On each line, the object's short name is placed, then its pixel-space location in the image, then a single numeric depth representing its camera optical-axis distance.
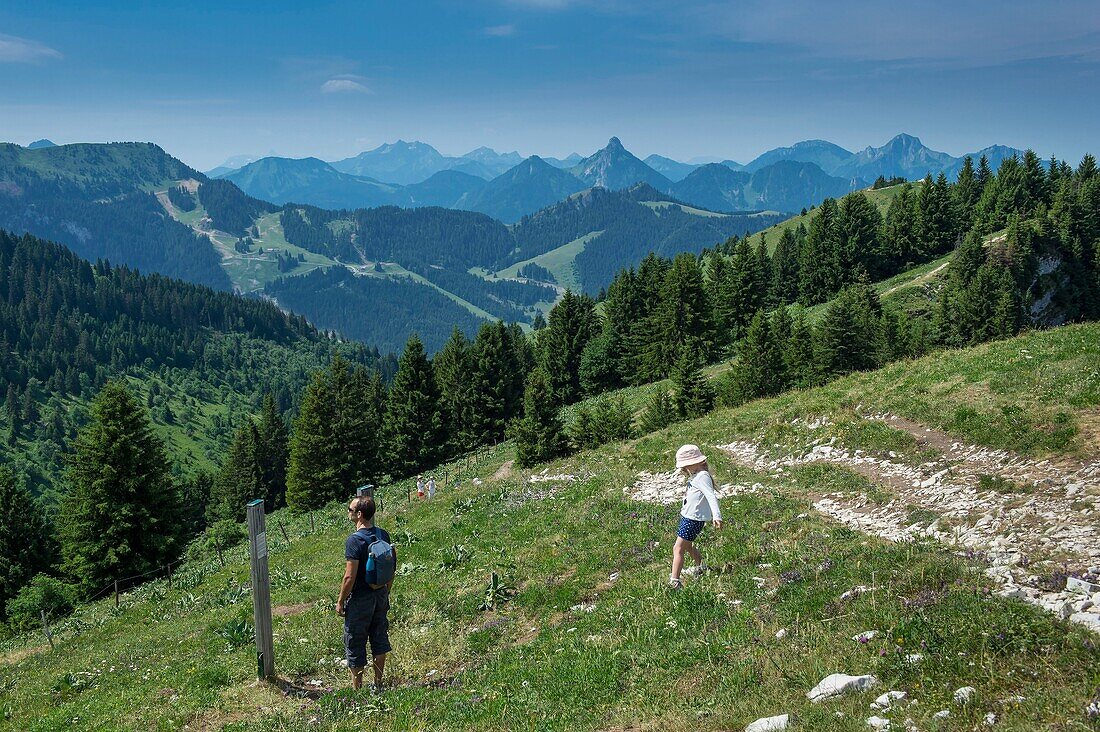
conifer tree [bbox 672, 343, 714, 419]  47.06
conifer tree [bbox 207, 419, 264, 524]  90.44
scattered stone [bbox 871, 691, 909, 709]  6.23
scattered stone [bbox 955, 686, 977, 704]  5.98
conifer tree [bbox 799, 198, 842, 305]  96.62
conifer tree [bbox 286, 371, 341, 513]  61.09
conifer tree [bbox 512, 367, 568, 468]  42.94
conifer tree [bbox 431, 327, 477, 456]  70.81
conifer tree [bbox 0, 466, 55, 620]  50.41
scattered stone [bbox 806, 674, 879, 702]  6.66
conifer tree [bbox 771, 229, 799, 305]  104.56
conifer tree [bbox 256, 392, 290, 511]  93.96
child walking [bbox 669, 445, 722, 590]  10.60
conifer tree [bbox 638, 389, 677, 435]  44.88
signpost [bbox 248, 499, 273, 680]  10.19
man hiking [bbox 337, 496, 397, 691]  9.40
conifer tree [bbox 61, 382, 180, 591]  40.19
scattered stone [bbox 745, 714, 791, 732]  6.22
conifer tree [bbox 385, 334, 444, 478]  67.94
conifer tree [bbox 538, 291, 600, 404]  82.75
